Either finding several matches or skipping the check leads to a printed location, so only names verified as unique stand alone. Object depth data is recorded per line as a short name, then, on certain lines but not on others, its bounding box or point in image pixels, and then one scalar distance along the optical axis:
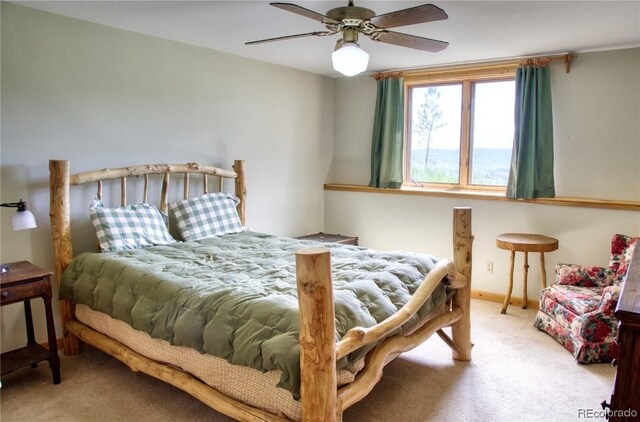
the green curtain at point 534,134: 3.90
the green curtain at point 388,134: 4.76
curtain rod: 3.82
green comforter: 1.86
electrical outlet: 4.27
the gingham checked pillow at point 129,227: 3.02
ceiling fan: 2.16
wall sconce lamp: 2.55
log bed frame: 1.64
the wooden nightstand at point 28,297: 2.45
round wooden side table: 3.57
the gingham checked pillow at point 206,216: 3.56
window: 4.32
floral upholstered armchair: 2.85
